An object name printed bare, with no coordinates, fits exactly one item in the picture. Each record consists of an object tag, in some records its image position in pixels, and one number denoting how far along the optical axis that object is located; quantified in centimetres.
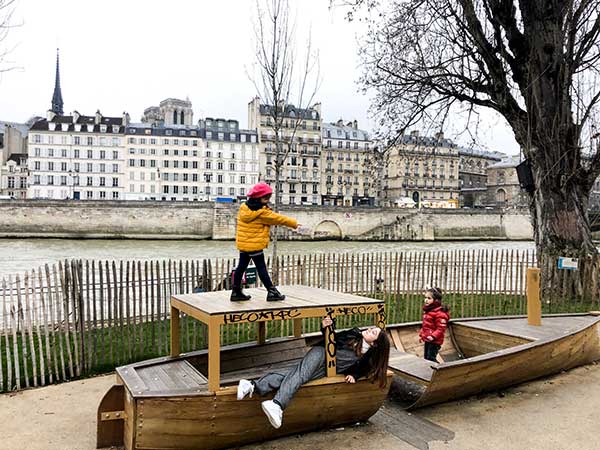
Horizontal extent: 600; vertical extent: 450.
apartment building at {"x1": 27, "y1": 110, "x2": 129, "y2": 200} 7456
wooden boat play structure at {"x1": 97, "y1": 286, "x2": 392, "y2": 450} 440
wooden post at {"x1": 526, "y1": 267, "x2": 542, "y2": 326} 765
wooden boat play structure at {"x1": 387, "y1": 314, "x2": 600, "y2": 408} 575
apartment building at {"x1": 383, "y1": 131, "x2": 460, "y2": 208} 8700
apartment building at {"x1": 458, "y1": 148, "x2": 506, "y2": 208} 10050
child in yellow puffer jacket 536
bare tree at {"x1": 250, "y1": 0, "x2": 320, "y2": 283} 1176
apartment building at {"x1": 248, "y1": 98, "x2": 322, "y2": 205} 7775
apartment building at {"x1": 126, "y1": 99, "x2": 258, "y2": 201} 7619
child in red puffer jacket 677
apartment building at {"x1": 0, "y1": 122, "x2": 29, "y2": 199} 8338
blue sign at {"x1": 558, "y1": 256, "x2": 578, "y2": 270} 1128
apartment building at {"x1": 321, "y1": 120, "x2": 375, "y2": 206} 8331
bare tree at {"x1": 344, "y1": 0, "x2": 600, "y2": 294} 1242
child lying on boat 461
